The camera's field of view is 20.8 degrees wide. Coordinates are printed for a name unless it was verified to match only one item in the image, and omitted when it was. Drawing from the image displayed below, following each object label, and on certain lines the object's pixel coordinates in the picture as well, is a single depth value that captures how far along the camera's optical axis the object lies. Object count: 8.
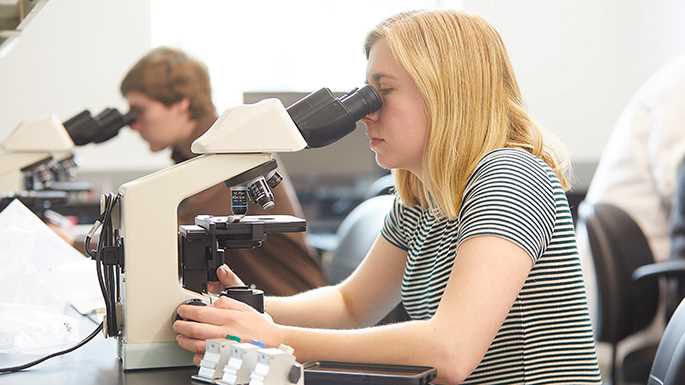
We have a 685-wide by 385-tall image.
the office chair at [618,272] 4.12
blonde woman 2.31
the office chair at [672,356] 2.34
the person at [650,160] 4.80
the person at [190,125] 3.42
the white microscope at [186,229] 2.31
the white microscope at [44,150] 3.06
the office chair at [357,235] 3.28
